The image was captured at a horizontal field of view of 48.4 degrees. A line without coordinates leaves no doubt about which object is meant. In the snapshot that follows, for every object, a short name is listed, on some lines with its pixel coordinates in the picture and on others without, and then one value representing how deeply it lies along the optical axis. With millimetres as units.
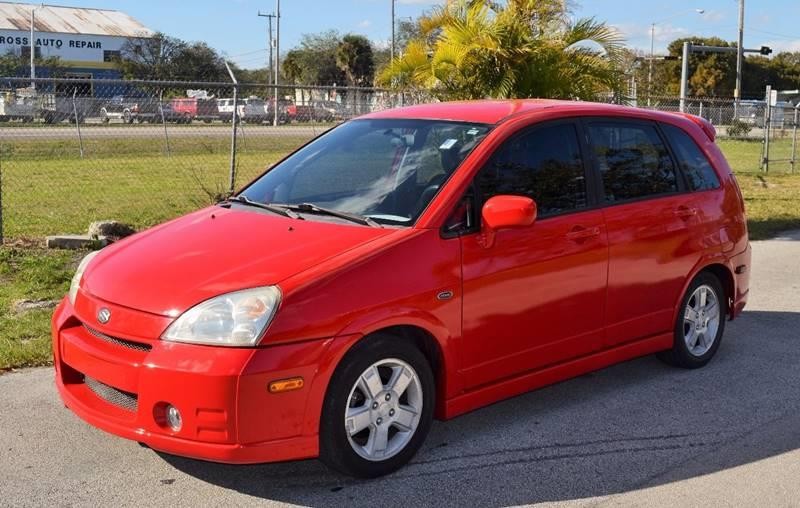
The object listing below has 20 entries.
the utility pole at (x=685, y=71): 33438
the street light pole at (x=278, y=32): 61281
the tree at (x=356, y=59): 73000
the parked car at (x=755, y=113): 24734
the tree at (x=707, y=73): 68375
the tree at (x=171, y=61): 69125
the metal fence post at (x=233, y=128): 10906
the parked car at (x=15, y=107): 13281
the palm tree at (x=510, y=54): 11352
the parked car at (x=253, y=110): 16797
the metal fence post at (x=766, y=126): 20688
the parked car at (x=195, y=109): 17547
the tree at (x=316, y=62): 77812
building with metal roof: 72438
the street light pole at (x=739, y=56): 49669
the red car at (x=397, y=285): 3693
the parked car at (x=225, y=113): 18102
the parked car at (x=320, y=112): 14508
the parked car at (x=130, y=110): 17375
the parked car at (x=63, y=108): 15653
